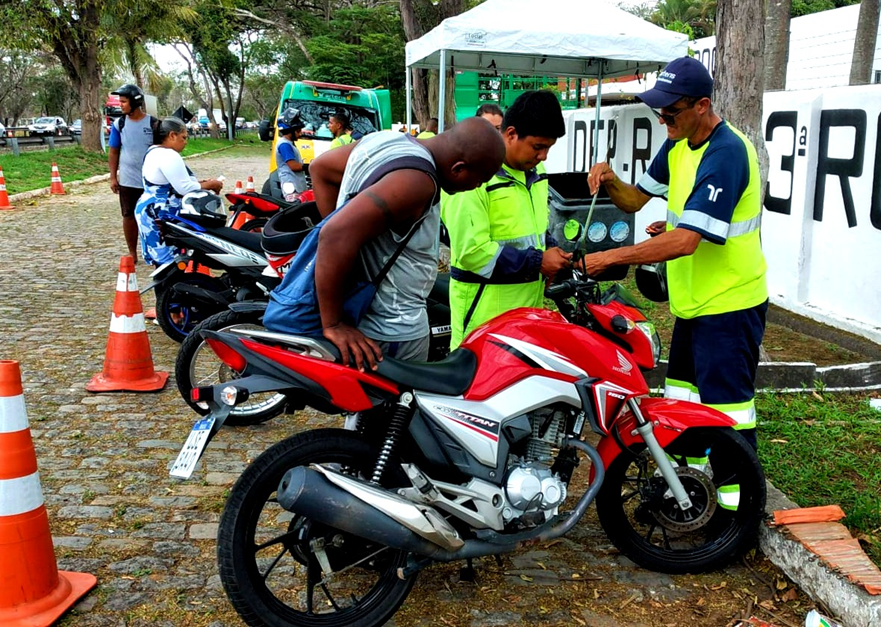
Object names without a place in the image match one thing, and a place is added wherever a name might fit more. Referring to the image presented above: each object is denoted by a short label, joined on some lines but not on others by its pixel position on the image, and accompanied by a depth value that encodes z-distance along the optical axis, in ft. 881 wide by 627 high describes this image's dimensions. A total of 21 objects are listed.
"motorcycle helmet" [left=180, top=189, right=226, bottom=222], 18.45
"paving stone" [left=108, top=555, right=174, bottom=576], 10.18
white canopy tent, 32.32
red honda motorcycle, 8.43
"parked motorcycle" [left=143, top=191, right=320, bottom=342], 17.83
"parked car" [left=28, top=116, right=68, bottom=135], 154.73
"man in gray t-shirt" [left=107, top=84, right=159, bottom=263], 26.00
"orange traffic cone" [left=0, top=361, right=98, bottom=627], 8.91
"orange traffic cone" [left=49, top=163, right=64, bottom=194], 55.36
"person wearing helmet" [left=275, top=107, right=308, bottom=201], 28.53
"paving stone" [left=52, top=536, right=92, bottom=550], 10.76
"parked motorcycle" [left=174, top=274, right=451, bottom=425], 15.10
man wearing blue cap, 10.07
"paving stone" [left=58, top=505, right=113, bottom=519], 11.64
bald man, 7.90
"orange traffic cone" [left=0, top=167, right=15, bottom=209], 46.32
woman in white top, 20.12
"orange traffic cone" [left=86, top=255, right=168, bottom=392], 16.89
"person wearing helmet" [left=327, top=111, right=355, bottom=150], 35.45
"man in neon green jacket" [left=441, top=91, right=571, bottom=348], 10.80
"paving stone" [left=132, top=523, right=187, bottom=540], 11.12
